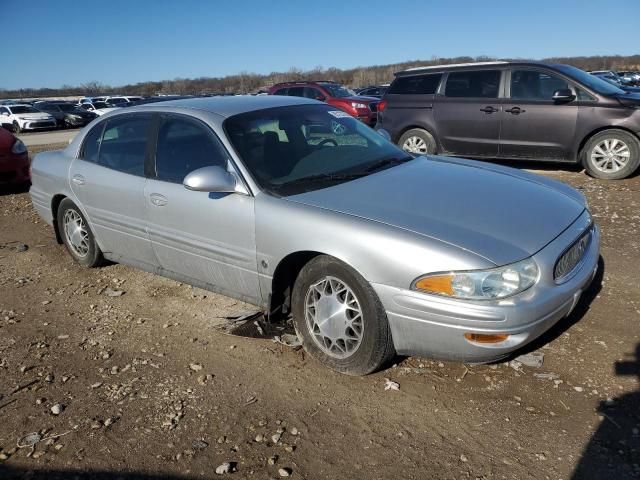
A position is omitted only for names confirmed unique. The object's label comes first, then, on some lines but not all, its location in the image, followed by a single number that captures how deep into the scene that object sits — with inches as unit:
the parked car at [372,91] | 1157.1
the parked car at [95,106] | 1221.5
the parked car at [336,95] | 615.8
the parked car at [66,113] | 1092.5
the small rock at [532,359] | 122.1
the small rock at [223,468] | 95.0
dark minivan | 289.9
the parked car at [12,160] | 333.4
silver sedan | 105.1
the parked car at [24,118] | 1007.6
